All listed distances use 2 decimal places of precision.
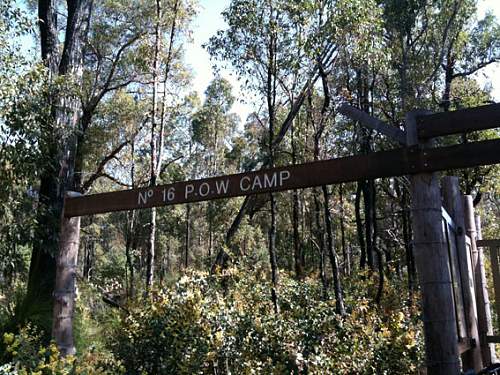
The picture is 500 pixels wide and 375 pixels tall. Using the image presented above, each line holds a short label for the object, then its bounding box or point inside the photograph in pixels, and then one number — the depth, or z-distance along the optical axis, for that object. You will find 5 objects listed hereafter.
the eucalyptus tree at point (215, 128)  24.80
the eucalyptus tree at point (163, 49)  12.25
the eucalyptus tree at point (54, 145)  6.22
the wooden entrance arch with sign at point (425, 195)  3.05
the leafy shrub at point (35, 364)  3.38
